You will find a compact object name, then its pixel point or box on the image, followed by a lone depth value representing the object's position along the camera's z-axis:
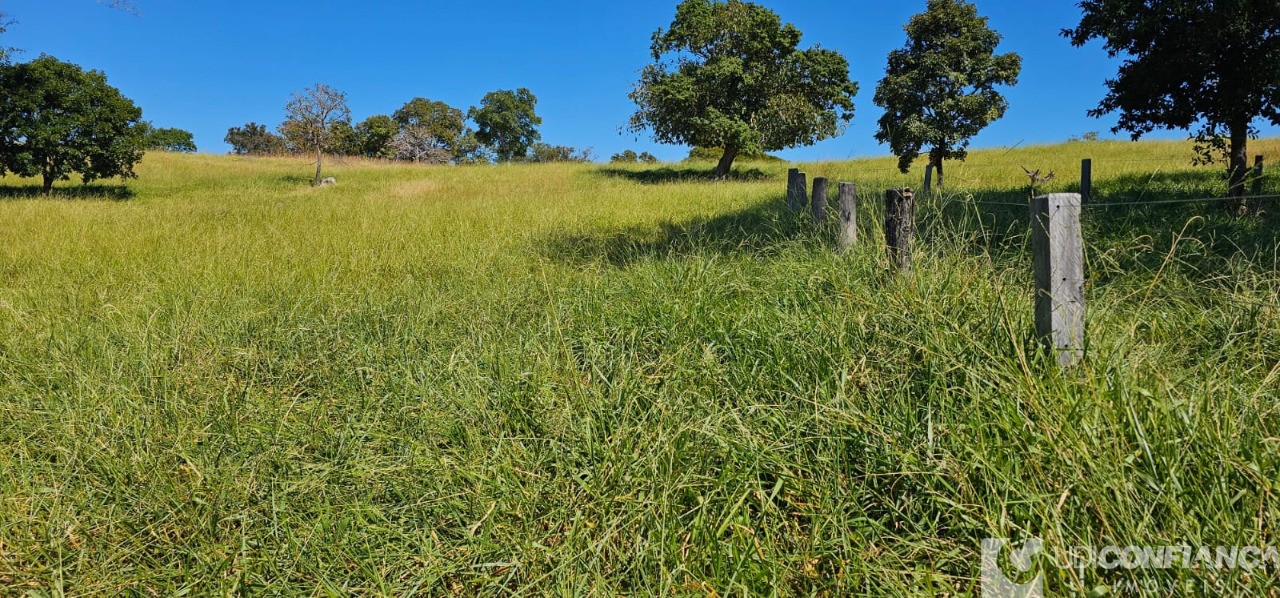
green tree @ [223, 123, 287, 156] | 96.88
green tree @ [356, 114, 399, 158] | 59.69
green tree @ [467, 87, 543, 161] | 76.81
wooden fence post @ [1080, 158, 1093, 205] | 11.56
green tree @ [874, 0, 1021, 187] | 19.41
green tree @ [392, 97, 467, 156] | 66.44
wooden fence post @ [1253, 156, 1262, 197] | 9.22
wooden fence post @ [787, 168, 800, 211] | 7.30
